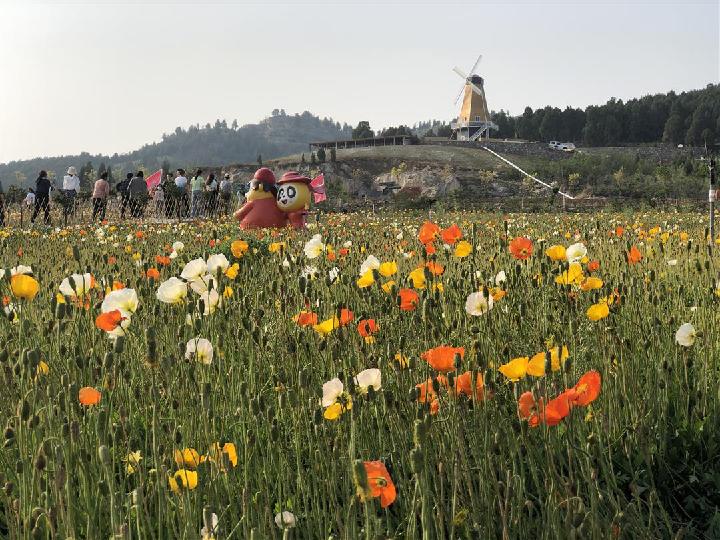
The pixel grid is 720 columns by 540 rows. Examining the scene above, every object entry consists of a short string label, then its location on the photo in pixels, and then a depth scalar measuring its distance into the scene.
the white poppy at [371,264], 2.99
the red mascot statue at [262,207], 11.98
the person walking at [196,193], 17.78
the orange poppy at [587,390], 1.64
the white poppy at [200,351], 2.09
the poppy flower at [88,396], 1.76
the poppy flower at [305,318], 2.43
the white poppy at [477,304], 2.52
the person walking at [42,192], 15.57
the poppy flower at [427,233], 3.52
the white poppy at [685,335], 2.36
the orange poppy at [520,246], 3.32
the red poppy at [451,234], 3.54
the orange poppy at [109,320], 2.16
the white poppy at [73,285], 2.58
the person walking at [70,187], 16.89
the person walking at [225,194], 18.86
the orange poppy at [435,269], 3.03
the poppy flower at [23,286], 2.31
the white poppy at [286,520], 1.48
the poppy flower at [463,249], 3.37
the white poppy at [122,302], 2.40
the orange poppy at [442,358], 1.83
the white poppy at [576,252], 3.17
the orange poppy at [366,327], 2.38
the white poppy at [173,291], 2.65
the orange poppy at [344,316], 2.38
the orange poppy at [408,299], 2.65
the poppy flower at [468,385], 1.91
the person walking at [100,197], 16.35
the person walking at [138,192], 16.76
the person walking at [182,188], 19.14
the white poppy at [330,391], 1.88
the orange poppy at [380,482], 1.35
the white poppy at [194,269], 2.66
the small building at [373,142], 69.12
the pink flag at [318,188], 14.68
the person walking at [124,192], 16.91
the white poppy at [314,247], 3.67
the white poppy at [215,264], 2.68
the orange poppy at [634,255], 3.61
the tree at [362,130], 85.19
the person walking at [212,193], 18.78
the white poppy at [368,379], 1.85
